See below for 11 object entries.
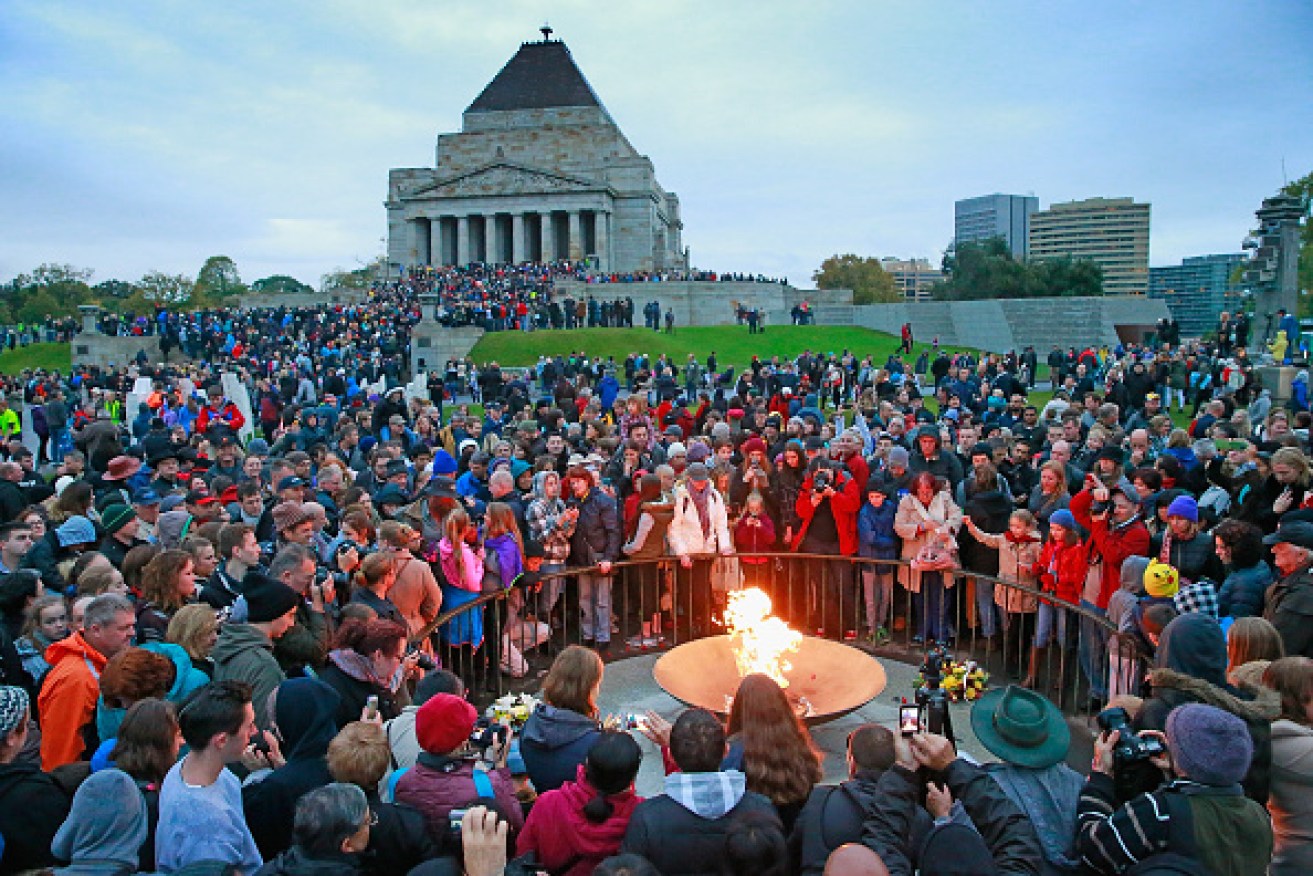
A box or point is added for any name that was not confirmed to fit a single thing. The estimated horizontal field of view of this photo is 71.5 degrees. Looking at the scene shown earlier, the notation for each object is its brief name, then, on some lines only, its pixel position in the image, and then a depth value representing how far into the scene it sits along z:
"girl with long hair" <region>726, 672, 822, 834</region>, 4.46
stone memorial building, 75.88
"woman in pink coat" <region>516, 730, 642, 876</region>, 4.08
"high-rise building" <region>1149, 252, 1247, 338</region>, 161.75
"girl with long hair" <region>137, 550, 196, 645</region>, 6.38
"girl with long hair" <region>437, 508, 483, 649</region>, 8.61
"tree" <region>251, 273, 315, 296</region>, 131.00
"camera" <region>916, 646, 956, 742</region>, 4.63
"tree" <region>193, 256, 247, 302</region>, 123.11
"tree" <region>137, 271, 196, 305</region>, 103.94
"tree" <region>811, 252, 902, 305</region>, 97.69
